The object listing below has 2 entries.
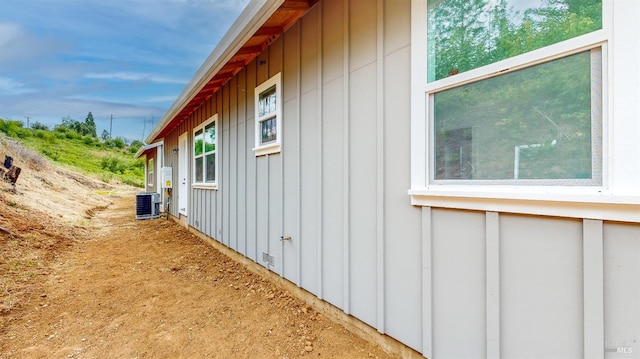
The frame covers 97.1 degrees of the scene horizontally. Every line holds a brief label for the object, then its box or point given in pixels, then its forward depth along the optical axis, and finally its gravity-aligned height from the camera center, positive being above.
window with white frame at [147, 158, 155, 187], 15.59 +0.41
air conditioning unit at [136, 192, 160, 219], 9.47 -0.90
